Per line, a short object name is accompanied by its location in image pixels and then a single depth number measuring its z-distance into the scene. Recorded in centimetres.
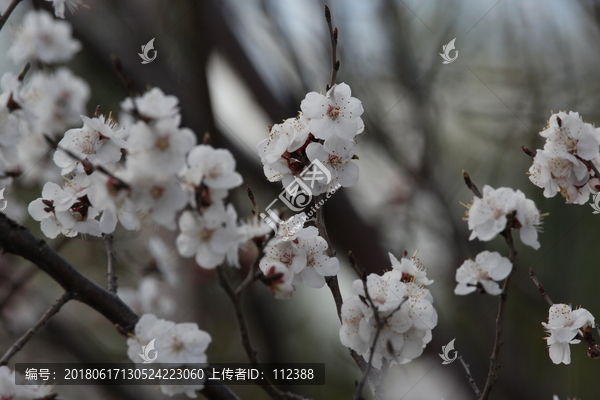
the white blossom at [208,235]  76
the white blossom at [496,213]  81
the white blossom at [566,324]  87
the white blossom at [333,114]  86
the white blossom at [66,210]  84
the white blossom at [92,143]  84
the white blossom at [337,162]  87
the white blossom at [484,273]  81
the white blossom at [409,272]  86
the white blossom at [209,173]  77
